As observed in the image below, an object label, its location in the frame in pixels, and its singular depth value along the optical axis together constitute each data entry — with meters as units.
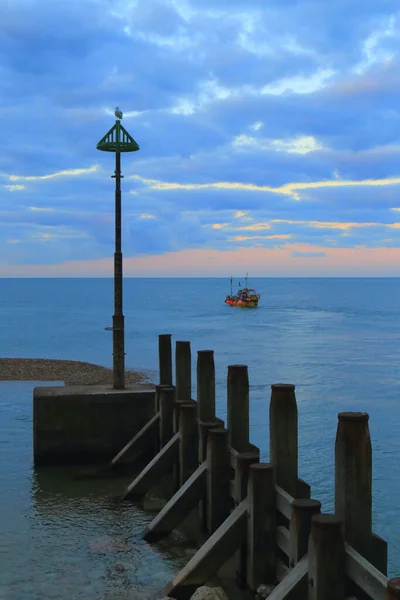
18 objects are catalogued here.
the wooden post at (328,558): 5.95
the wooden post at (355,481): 6.20
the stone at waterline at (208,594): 7.55
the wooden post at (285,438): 7.81
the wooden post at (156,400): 13.00
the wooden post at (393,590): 4.88
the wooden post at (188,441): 10.77
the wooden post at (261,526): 7.56
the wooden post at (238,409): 9.66
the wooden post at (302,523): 6.66
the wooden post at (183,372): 12.41
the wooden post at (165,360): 13.78
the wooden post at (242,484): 8.30
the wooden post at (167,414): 12.41
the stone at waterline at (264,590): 7.82
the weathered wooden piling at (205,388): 11.08
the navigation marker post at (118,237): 14.20
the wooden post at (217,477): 9.16
